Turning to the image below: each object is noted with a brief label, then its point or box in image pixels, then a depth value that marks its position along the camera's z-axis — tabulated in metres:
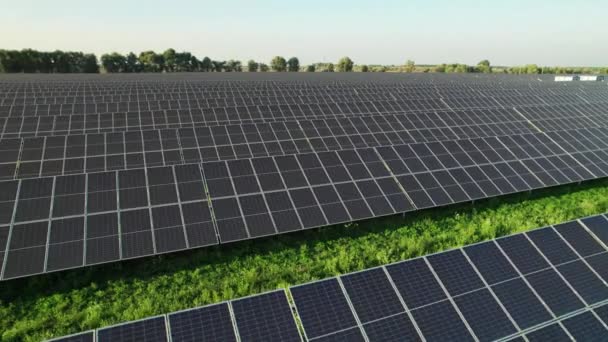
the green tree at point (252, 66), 158.75
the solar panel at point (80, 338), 7.06
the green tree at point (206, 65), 148.38
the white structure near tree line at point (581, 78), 99.61
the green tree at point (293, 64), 169.50
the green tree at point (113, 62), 125.95
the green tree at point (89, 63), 123.44
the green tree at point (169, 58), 136.00
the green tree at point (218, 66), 153.00
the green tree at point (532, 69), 158.50
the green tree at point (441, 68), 166.16
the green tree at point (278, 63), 164.62
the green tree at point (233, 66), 159.12
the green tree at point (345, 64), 159.12
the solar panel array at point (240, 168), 13.01
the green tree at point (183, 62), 140.50
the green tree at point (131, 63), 131.25
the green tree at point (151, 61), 134.50
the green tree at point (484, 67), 170.88
